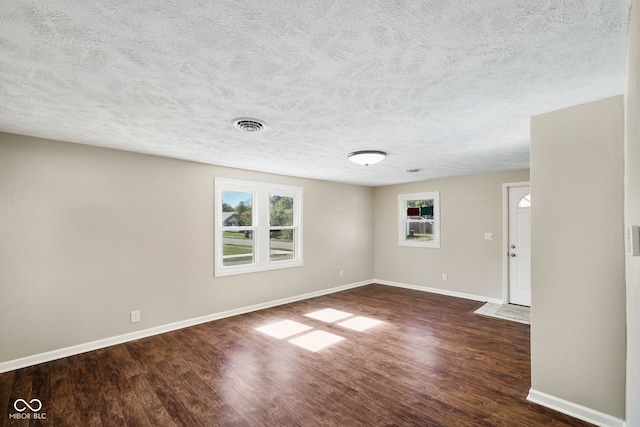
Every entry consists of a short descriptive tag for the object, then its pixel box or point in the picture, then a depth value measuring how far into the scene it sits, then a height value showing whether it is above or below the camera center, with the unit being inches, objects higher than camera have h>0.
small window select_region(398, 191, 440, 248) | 241.1 +0.1
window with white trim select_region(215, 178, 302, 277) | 182.4 -5.4
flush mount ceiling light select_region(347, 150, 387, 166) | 140.6 +29.8
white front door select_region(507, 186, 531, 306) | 197.3 -17.3
